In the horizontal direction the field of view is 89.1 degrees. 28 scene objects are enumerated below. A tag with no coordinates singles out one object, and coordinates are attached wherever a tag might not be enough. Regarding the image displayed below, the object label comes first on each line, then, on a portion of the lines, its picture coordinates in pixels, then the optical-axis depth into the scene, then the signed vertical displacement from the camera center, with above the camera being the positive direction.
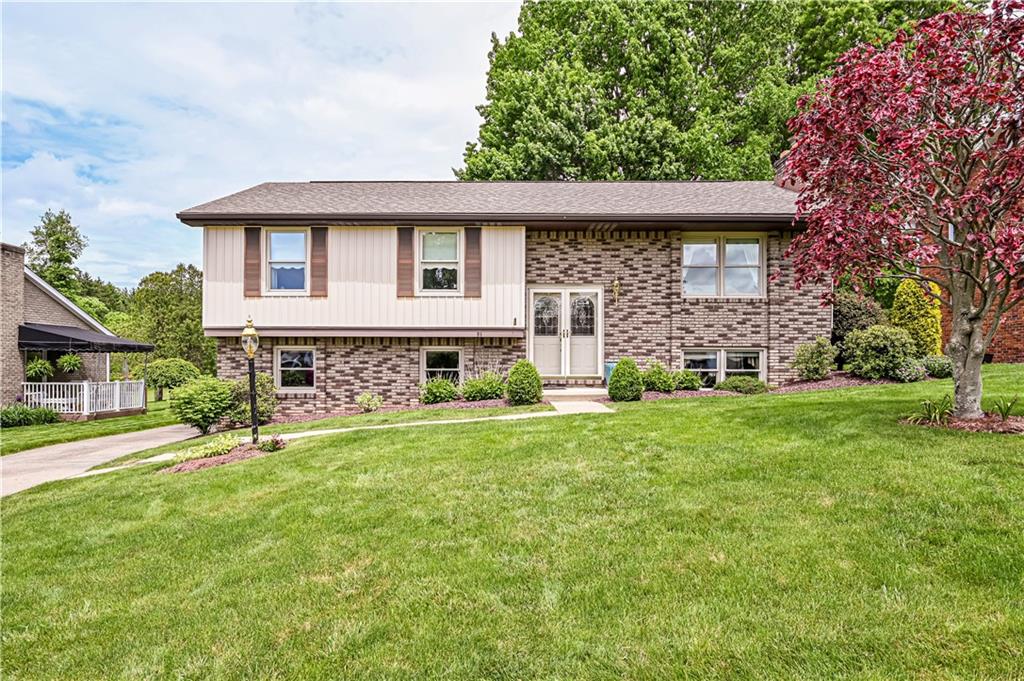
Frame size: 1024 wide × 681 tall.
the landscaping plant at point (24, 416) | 15.29 -2.18
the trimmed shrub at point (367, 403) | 12.48 -1.44
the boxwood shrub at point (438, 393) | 12.20 -1.17
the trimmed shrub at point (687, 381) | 12.30 -0.90
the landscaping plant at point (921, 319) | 13.21 +0.59
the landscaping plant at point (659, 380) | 11.88 -0.86
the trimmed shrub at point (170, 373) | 23.56 -1.32
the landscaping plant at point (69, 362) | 18.22 -0.63
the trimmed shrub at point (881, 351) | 11.21 -0.19
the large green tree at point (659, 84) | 23.33 +12.37
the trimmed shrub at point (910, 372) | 10.99 -0.63
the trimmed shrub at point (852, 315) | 13.54 +0.73
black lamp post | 8.71 +0.05
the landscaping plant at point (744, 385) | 12.00 -1.00
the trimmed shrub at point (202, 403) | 11.51 -1.31
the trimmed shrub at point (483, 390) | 11.96 -1.08
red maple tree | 5.29 +1.98
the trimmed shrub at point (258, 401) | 12.00 -1.36
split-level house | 12.89 +1.37
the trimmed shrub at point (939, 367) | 11.32 -0.54
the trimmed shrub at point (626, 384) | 10.95 -0.86
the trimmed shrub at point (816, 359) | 12.32 -0.39
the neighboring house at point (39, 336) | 16.80 +0.27
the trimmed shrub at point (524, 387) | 10.95 -0.92
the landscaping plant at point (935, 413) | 6.09 -0.84
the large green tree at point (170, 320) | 26.73 +1.24
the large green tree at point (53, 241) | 39.31 +8.42
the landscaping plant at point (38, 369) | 17.39 -0.83
